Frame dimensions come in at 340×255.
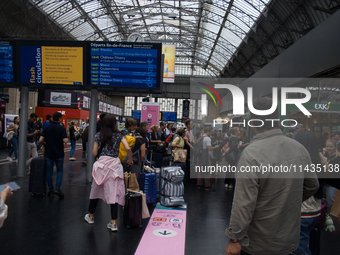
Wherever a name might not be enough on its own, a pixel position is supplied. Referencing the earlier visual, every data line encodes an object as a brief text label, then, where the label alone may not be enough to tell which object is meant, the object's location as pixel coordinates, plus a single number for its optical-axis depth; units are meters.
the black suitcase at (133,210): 4.13
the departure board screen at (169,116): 28.04
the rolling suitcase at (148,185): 5.30
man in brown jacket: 1.79
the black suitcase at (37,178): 5.53
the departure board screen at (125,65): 6.93
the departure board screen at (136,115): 22.02
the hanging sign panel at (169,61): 21.14
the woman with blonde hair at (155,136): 8.48
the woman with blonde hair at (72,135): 11.29
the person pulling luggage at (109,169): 3.96
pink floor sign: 3.44
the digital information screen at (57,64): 6.98
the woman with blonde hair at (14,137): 9.94
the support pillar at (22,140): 7.32
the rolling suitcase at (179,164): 7.08
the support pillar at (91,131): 7.24
